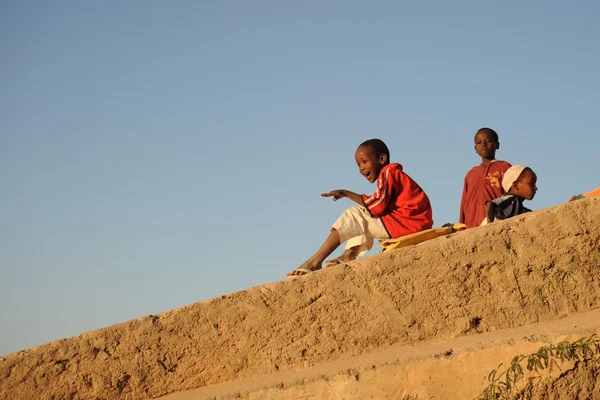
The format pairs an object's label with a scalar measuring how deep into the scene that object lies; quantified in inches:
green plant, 301.9
